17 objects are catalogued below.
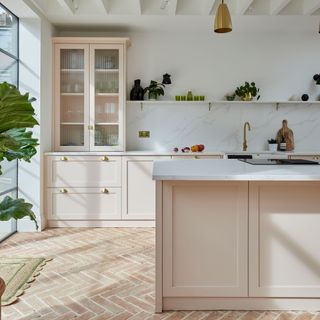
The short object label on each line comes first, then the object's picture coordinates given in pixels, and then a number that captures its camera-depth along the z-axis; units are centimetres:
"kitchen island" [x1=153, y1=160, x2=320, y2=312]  232
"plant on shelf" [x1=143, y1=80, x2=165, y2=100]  502
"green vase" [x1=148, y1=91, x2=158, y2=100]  502
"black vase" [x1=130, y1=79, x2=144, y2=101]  501
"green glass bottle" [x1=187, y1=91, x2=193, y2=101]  503
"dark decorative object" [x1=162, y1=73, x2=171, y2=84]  505
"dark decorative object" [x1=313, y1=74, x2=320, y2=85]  506
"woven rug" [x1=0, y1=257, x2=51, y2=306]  264
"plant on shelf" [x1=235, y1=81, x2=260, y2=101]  498
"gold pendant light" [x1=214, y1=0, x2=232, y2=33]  277
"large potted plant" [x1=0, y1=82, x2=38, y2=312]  151
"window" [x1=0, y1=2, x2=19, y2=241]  407
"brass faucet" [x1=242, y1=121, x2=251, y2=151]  509
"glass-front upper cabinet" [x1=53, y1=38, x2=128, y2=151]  473
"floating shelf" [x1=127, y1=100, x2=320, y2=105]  497
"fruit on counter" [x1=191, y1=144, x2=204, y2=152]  483
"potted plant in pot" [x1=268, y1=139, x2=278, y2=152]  503
